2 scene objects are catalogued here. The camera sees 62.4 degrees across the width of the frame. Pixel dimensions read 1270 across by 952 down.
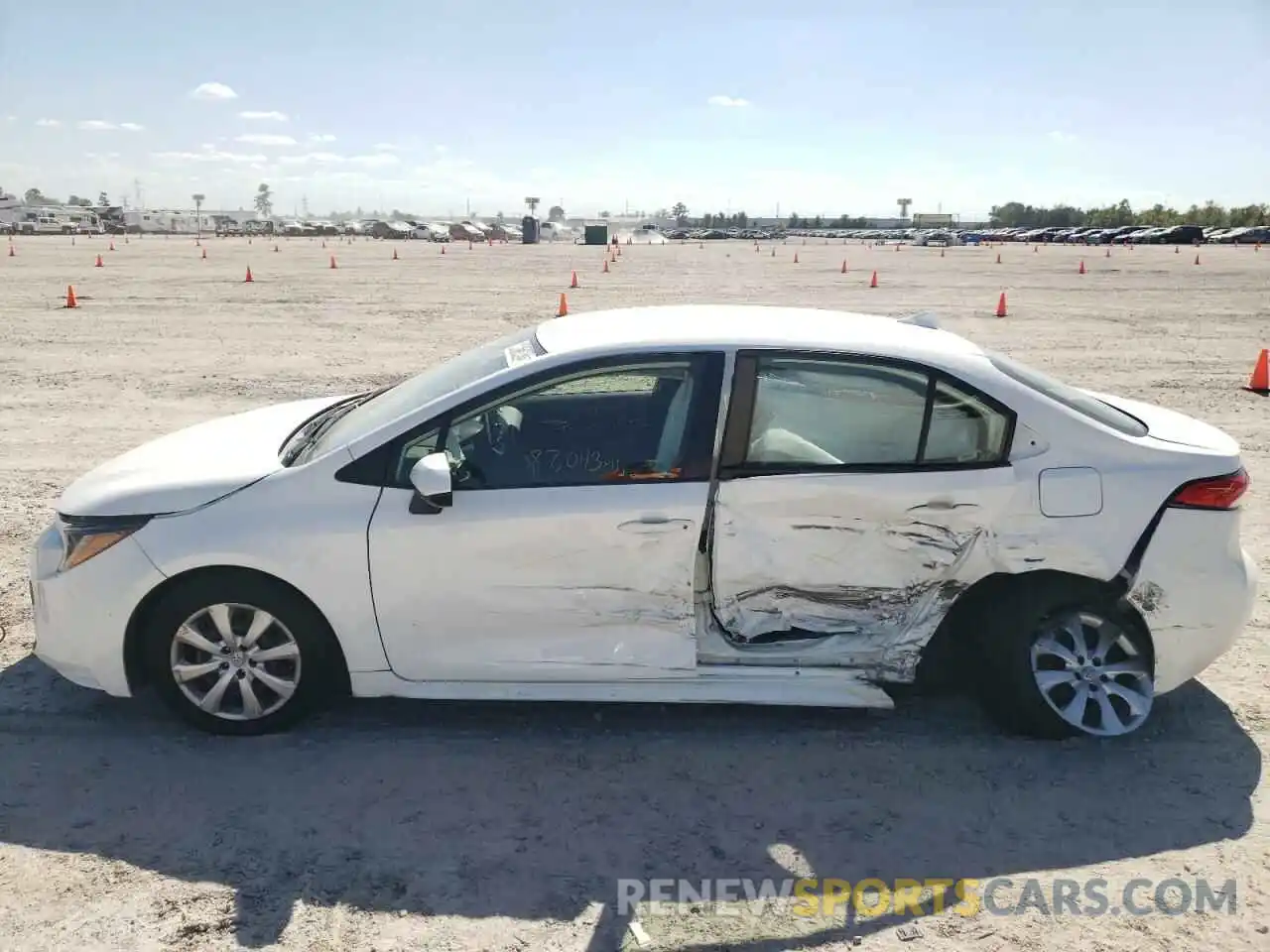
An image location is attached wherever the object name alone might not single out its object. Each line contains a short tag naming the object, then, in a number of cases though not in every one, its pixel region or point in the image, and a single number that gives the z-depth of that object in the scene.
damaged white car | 3.97
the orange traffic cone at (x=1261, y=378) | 12.02
